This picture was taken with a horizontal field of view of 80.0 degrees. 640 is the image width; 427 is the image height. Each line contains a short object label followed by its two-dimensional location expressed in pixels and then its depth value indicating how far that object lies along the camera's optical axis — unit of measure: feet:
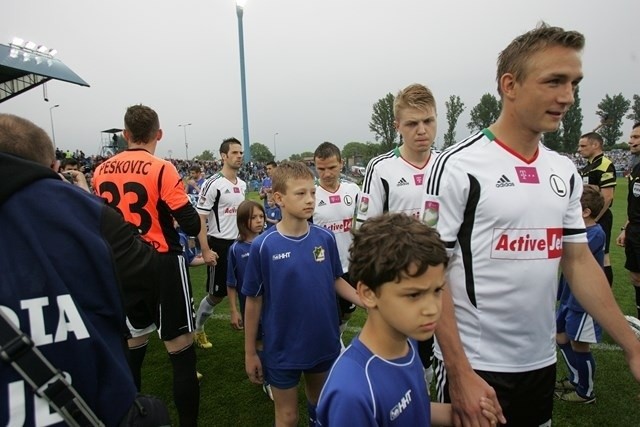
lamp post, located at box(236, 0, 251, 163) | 98.43
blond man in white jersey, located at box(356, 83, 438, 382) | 10.80
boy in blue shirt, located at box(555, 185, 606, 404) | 10.83
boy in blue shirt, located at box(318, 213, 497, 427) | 4.27
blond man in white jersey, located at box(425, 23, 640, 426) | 5.50
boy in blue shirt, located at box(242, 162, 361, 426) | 8.12
